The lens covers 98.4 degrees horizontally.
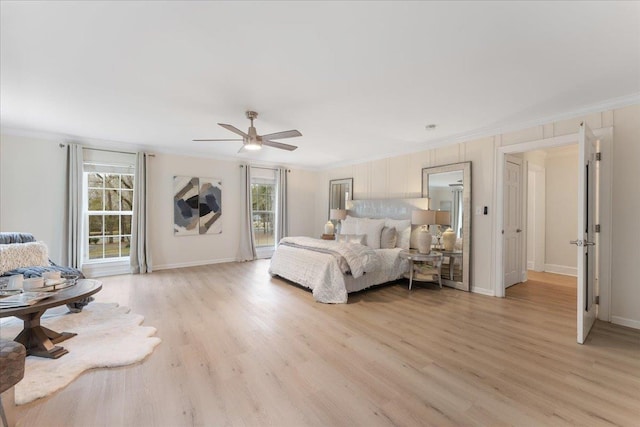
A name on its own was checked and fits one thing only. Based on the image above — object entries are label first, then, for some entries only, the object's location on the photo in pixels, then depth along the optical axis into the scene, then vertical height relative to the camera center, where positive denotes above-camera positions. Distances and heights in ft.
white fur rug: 6.35 -3.88
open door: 8.38 -0.50
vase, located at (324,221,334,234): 21.89 -1.24
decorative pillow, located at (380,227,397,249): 15.98 -1.54
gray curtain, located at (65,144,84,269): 15.28 +0.31
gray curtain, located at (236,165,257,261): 21.48 -0.39
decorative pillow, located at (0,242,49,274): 10.43 -1.77
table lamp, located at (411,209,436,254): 14.20 -0.55
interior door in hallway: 13.75 -0.49
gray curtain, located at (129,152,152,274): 17.15 -0.61
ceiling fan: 10.79 +3.05
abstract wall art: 19.01 +0.45
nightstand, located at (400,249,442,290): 13.93 -2.86
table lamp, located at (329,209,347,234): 20.98 -0.20
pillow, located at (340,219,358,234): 18.06 -0.97
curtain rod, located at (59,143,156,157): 15.42 +3.70
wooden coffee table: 7.18 -3.30
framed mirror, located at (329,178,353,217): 21.77 +1.65
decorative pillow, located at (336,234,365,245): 16.43 -1.54
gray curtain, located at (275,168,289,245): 23.27 +0.44
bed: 12.44 -2.16
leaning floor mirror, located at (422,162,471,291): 14.08 -0.02
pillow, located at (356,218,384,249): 16.19 -1.11
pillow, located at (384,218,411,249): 15.85 -1.13
